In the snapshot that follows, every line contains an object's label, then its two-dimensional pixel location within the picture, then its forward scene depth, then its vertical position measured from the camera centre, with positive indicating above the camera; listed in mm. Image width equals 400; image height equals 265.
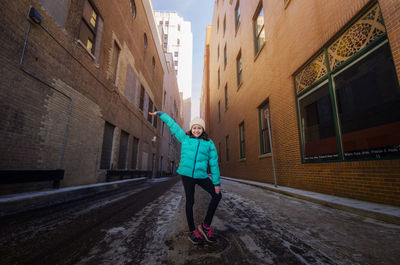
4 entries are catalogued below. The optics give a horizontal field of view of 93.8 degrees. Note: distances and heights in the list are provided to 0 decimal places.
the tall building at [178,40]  48906 +33583
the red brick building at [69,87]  4078 +2483
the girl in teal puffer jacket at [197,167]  2025 +22
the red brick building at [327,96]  3371 +1880
